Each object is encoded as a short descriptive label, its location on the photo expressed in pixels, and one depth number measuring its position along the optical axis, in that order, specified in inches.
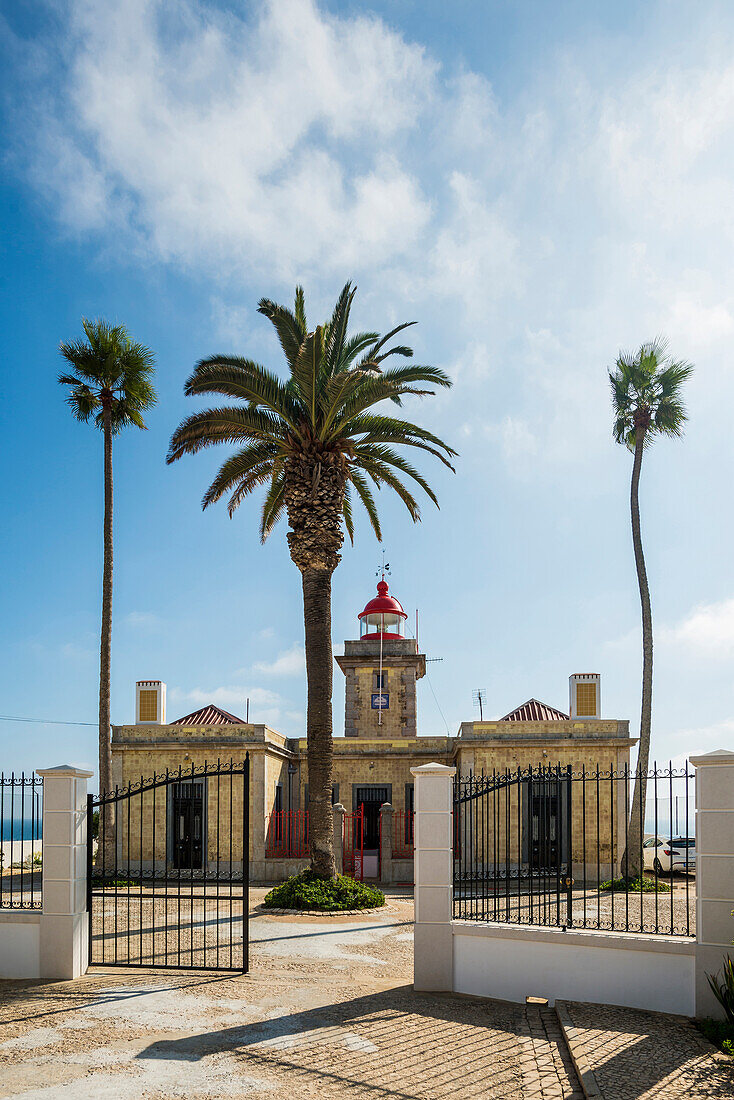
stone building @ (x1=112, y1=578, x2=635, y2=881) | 892.0
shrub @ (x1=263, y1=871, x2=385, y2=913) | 621.9
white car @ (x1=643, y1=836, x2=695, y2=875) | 975.6
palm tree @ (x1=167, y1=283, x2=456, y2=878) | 650.2
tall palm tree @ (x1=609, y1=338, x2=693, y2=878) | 895.7
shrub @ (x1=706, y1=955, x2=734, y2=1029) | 300.8
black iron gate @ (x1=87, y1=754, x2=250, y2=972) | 443.5
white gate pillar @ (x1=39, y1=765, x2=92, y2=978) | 396.2
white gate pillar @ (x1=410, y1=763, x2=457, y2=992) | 373.4
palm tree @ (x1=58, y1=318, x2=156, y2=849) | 845.2
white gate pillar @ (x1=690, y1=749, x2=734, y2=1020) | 315.6
